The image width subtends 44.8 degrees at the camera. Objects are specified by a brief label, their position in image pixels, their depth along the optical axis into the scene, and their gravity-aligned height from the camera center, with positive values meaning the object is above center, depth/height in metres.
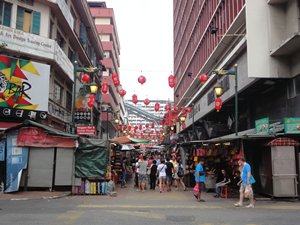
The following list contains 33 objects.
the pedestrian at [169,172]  19.93 -0.60
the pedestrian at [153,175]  20.80 -0.80
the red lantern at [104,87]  27.52 +5.50
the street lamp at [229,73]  19.75 +4.83
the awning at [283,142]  15.30 +0.86
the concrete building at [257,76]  16.02 +5.16
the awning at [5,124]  20.52 +1.97
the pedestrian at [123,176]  22.29 -0.94
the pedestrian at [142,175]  19.51 -0.75
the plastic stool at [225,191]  16.34 -1.34
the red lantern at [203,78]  22.46 +5.14
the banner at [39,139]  16.77 +0.94
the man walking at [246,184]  12.77 -0.77
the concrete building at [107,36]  58.47 +20.57
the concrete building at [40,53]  21.34 +6.71
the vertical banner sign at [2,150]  16.57 +0.42
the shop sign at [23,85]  20.55 +4.36
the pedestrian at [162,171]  19.36 -0.53
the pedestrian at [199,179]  14.89 -0.75
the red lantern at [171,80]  21.96 +4.89
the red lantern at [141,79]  21.33 +4.75
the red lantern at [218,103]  24.31 +3.89
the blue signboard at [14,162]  16.20 -0.12
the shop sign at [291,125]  16.58 +1.72
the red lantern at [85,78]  23.83 +5.36
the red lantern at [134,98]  27.47 +4.73
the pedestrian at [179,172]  20.30 -0.59
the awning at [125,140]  23.58 +1.34
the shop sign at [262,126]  17.59 +1.79
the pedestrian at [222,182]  16.55 -0.92
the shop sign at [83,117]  26.58 +3.14
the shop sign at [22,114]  20.42 +2.63
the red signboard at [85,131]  20.44 +1.64
